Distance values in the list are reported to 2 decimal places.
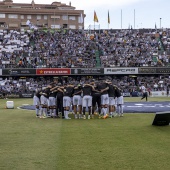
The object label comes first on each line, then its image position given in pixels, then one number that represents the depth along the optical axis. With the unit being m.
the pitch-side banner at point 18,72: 60.88
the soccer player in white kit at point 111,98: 22.33
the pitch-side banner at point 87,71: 61.94
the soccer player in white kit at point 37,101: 23.34
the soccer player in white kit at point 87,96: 21.59
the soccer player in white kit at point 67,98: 21.66
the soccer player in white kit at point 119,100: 22.81
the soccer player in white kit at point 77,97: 22.08
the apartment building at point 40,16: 107.31
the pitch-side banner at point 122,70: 62.25
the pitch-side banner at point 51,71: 61.25
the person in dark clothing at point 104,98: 21.91
